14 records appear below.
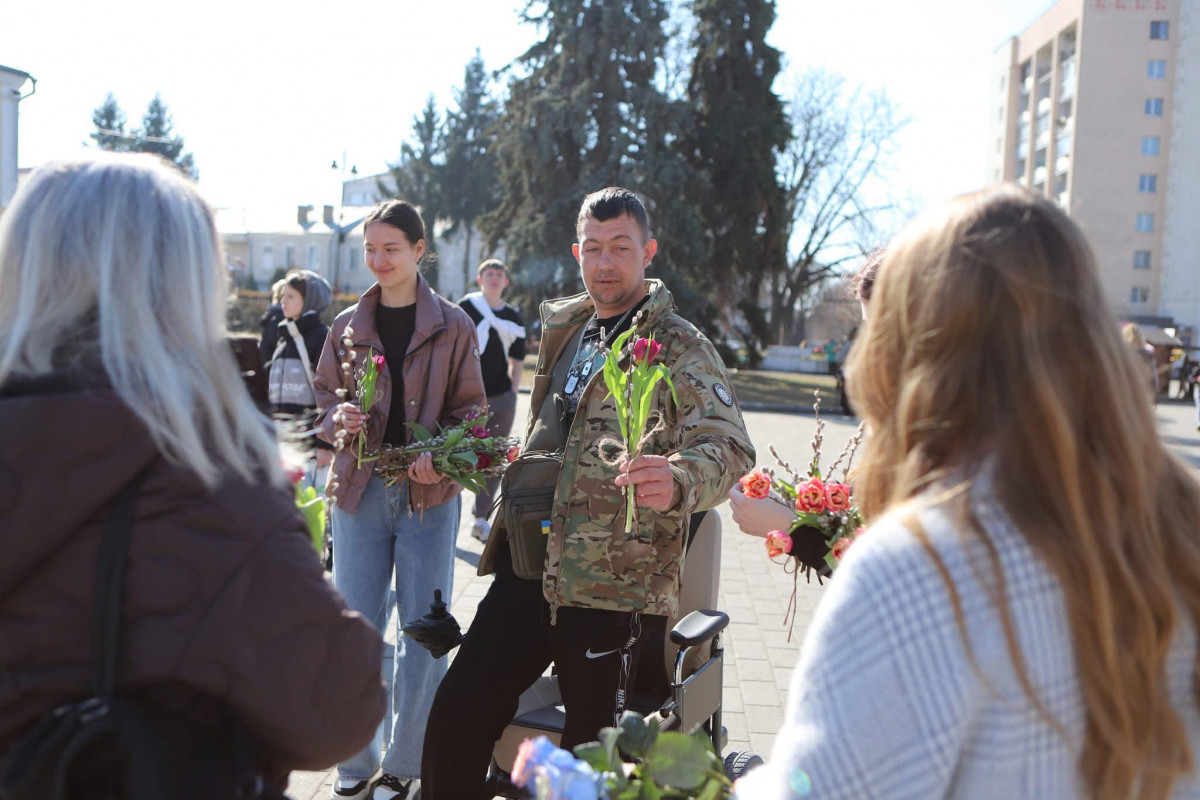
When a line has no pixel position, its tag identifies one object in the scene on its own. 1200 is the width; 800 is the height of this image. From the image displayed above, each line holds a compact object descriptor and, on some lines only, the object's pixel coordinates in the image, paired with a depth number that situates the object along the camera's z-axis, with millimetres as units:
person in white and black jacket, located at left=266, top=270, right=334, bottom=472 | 6191
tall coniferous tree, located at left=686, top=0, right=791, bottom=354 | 30953
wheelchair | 3078
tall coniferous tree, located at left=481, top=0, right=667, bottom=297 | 27953
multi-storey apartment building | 56969
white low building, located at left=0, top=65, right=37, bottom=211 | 28203
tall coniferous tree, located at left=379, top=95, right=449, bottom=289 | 57031
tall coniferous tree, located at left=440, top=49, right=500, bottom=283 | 55406
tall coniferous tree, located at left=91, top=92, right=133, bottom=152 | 59406
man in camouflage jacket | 2947
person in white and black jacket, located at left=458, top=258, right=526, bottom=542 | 7785
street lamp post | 74750
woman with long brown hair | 1188
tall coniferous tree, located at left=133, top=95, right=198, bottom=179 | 58812
